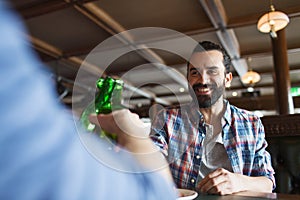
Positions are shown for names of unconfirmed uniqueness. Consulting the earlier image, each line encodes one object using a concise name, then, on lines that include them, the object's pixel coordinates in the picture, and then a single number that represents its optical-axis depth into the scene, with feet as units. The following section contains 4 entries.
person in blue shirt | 0.71
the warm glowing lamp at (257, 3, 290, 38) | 8.57
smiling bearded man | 3.88
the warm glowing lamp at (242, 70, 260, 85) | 15.79
